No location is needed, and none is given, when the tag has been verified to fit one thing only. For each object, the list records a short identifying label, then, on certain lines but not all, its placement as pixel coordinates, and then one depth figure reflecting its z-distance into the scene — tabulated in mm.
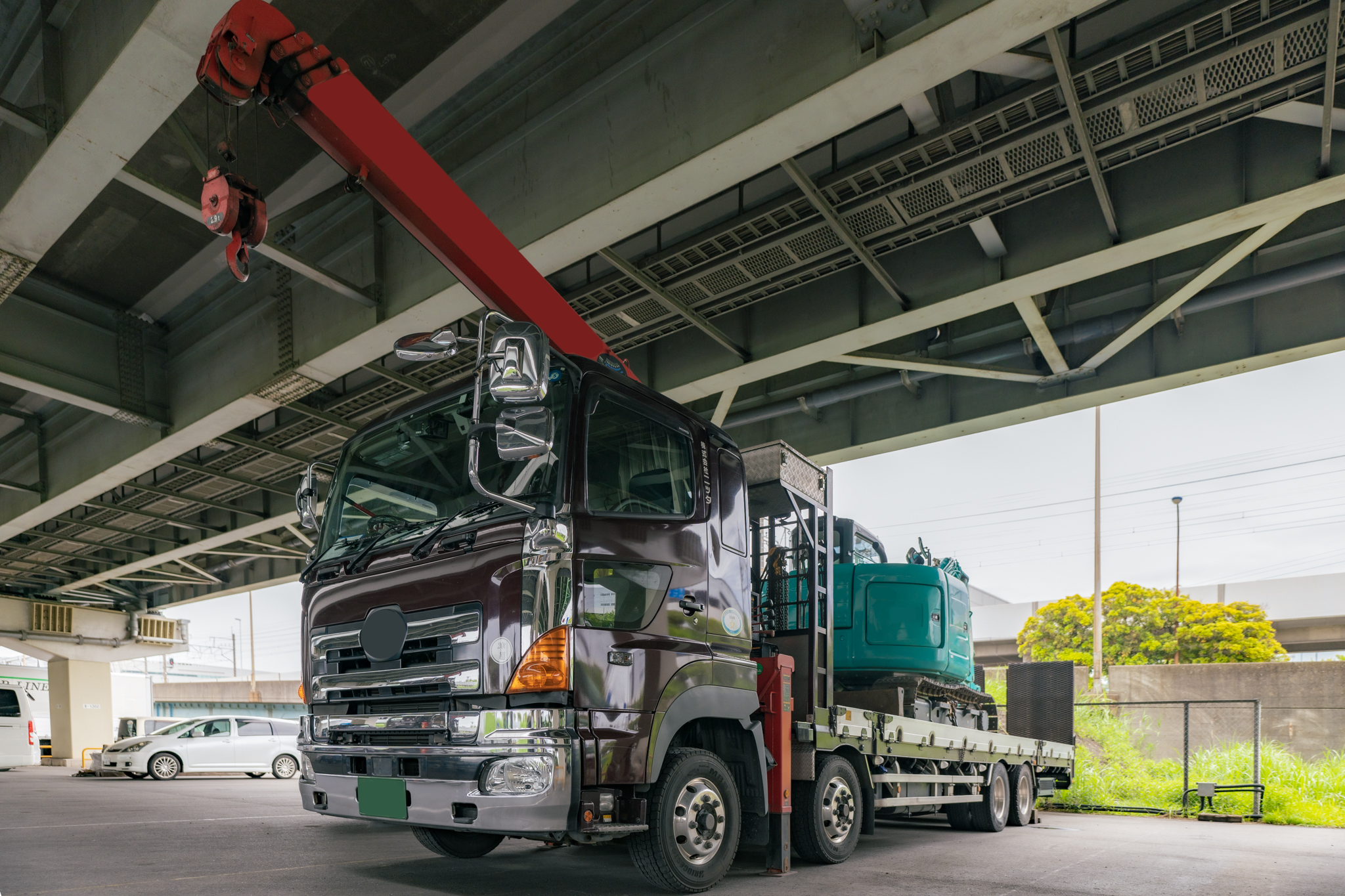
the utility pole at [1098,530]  24922
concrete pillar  28578
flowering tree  31875
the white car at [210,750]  18969
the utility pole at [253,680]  50062
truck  4289
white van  20219
